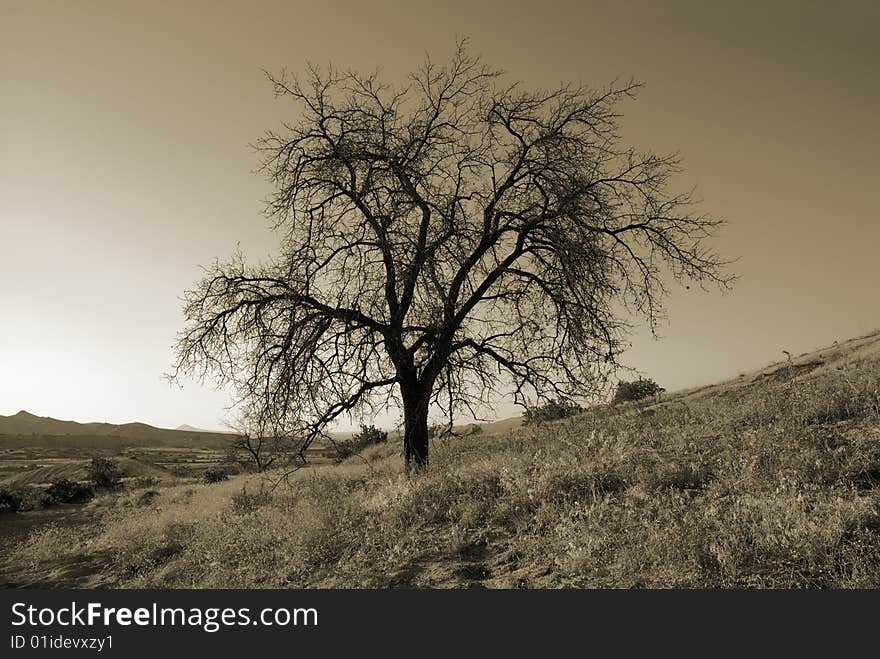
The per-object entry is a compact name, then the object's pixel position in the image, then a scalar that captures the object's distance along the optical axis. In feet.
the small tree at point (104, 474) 99.79
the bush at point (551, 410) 35.25
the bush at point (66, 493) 82.41
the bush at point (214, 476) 97.49
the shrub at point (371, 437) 106.87
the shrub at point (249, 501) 41.63
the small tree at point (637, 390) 84.12
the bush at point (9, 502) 75.41
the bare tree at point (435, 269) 34.68
